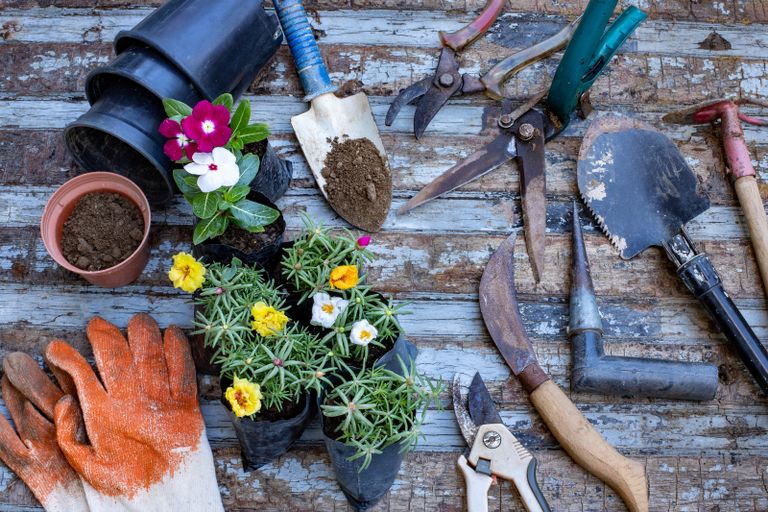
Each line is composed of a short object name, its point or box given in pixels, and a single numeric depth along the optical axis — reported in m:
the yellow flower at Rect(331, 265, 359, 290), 0.91
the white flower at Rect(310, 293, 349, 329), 0.93
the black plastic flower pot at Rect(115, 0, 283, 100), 1.04
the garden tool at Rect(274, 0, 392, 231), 1.11
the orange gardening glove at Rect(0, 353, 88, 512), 1.01
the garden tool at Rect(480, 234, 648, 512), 1.00
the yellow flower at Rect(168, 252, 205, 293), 0.91
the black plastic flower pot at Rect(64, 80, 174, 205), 1.02
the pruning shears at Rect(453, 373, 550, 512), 1.00
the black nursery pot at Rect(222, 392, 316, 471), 0.97
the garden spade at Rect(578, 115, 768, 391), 1.05
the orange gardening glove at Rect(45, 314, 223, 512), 1.01
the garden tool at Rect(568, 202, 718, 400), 1.03
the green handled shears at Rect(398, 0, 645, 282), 1.05
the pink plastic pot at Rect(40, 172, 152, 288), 1.03
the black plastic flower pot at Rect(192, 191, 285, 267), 1.00
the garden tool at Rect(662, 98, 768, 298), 1.08
